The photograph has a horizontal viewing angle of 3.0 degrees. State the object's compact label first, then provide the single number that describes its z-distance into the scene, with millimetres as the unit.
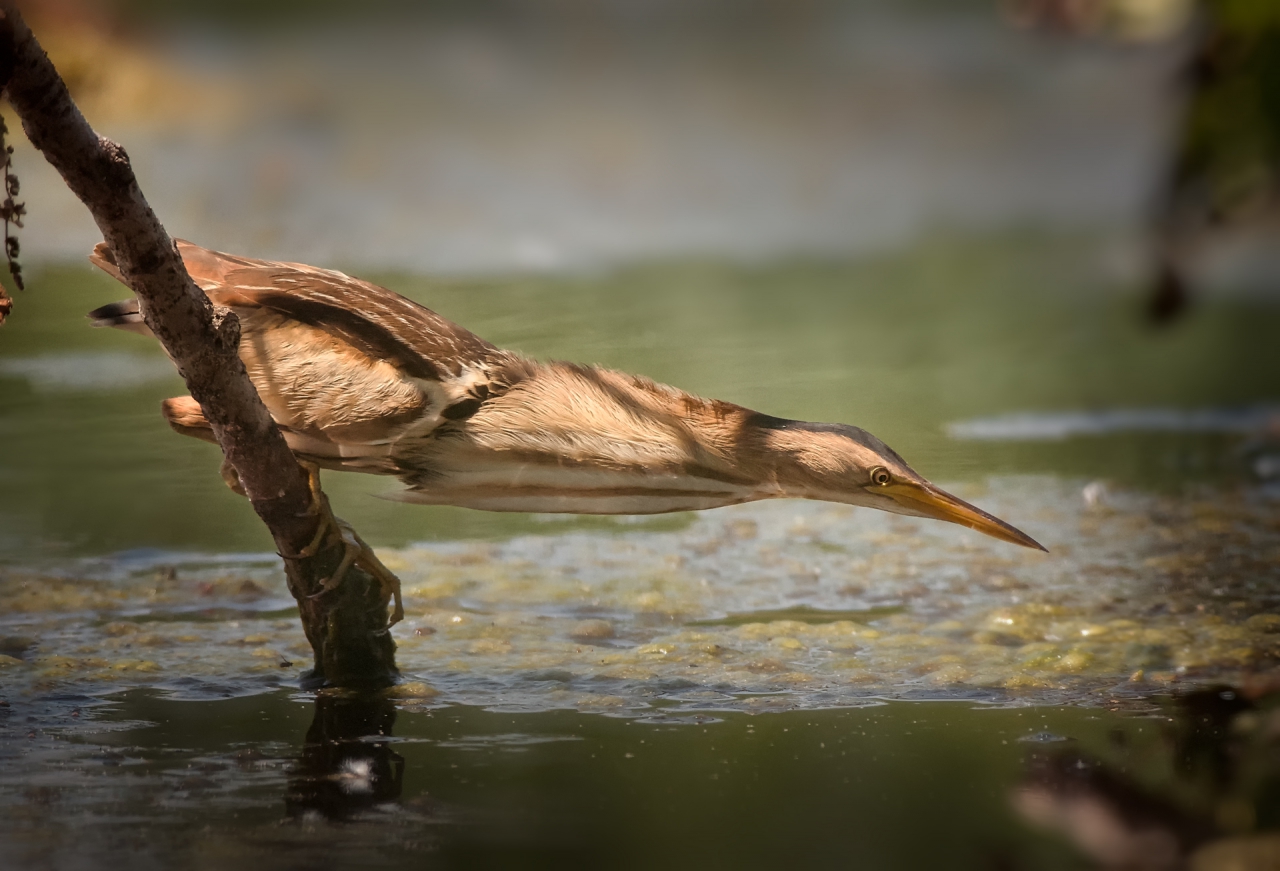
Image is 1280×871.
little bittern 8947
